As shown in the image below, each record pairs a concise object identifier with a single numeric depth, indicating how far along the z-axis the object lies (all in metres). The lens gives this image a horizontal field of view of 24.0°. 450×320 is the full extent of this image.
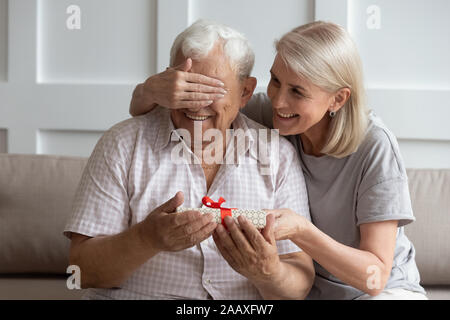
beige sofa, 2.29
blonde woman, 1.94
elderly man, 1.96
